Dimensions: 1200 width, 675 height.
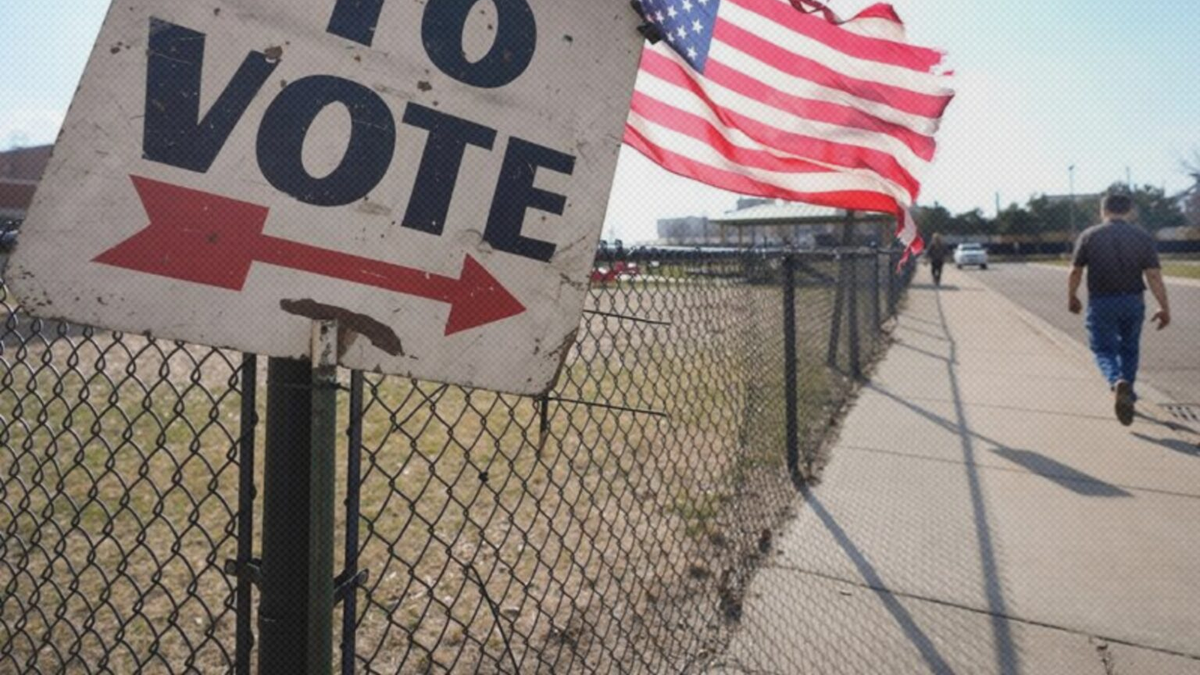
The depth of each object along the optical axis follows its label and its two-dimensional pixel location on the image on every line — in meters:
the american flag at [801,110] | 2.58
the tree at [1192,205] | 80.54
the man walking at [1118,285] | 5.86
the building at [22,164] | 49.22
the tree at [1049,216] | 78.04
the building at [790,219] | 31.42
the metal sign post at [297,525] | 1.21
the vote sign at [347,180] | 1.02
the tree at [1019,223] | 77.00
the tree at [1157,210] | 87.88
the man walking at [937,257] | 24.47
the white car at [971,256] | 46.34
